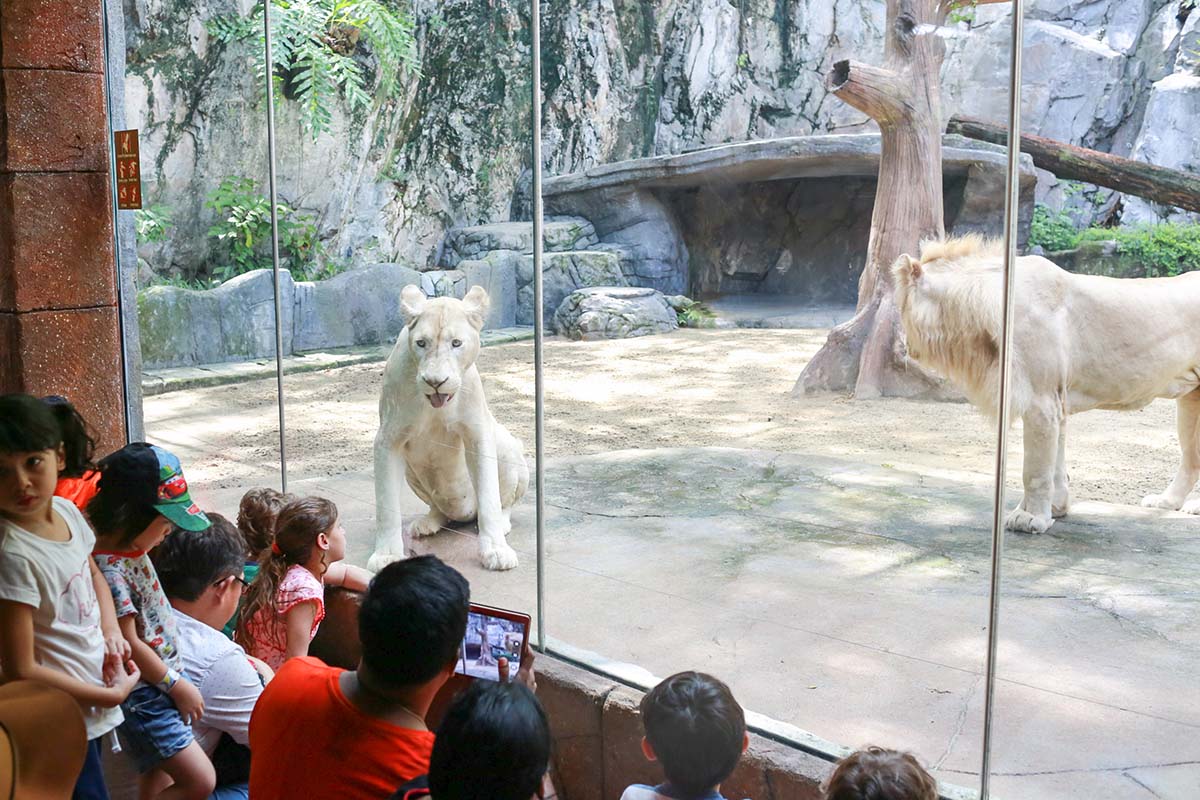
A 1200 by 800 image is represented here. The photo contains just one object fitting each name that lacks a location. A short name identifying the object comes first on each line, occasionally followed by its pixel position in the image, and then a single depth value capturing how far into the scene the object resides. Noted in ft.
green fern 10.18
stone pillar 10.69
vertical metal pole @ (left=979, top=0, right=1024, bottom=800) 5.77
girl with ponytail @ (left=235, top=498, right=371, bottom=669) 7.41
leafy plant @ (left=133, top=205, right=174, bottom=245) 11.87
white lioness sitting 9.83
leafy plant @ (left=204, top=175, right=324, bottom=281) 11.72
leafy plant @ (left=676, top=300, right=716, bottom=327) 8.43
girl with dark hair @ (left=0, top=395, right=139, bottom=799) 5.08
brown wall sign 11.47
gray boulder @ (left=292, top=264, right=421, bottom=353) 10.32
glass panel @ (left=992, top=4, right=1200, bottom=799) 5.81
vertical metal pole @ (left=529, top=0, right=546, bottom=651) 8.50
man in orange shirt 4.50
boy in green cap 6.36
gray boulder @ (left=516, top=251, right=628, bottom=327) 8.98
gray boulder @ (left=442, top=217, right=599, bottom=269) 8.97
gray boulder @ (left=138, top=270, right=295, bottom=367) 11.73
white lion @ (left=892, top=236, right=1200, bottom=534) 7.32
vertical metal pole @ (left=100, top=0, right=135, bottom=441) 11.43
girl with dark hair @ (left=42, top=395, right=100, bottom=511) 6.03
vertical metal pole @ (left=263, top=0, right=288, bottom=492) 11.22
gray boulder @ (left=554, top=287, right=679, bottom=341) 9.16
